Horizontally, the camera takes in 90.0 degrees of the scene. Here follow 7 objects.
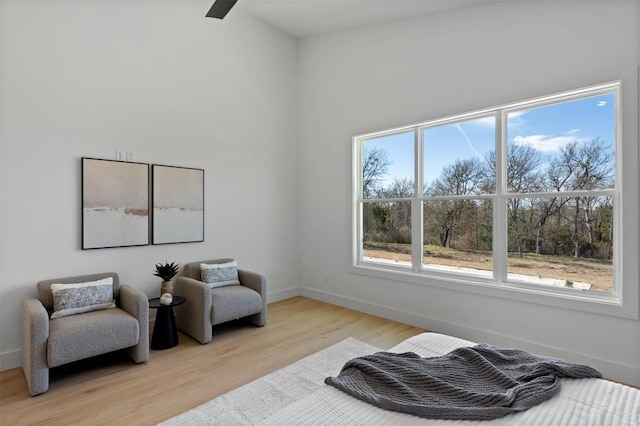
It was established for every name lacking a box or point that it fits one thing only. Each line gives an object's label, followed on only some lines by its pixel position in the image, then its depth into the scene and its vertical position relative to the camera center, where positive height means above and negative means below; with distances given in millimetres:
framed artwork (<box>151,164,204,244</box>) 3754 +116
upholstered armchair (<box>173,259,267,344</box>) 3377 -965
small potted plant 3504 -672
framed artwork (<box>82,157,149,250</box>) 3254 +109
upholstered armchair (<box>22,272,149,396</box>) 2424 -908
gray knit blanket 1370 -816
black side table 3238 -1174
